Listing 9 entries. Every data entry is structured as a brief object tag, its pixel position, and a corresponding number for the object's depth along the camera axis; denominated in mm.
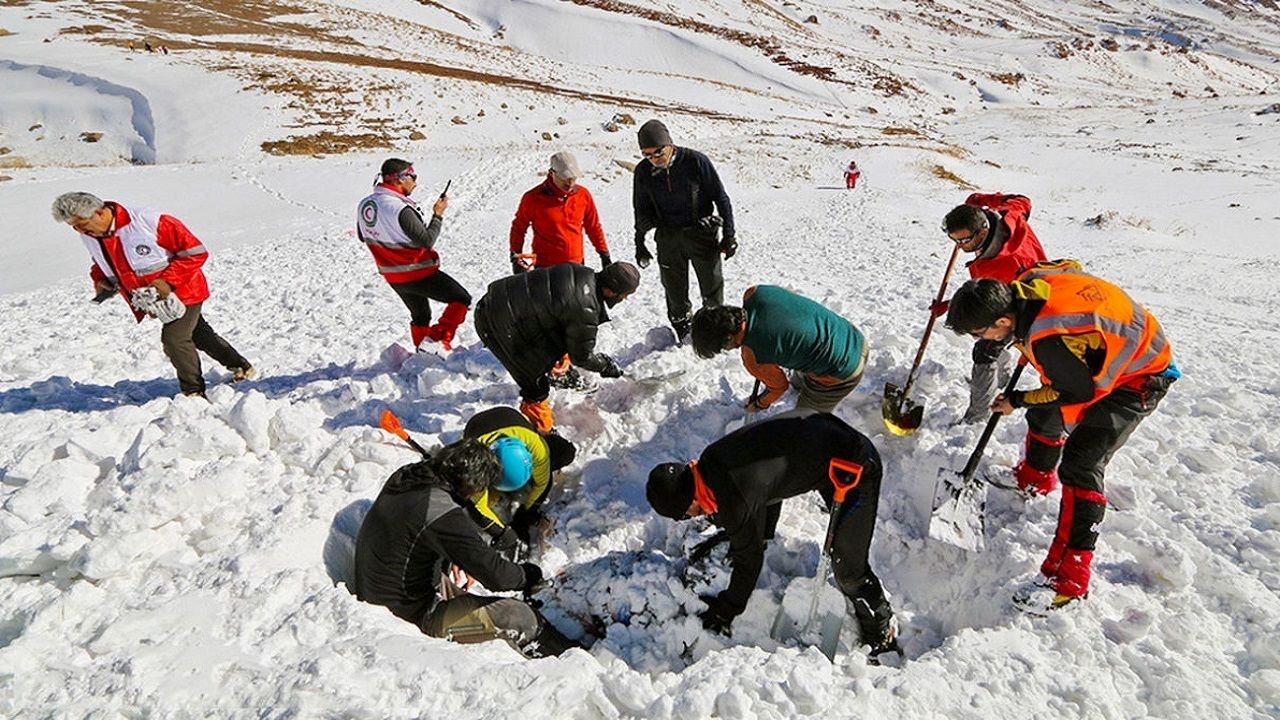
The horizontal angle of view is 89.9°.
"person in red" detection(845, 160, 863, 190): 18719
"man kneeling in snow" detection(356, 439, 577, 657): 3162
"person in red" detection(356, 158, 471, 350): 4938
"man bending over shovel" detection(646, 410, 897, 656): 3191
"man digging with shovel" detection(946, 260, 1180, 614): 3105
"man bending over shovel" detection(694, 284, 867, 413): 3613
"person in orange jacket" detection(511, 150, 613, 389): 5344
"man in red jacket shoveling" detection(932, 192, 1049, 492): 3977
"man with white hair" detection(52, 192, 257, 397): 4352
